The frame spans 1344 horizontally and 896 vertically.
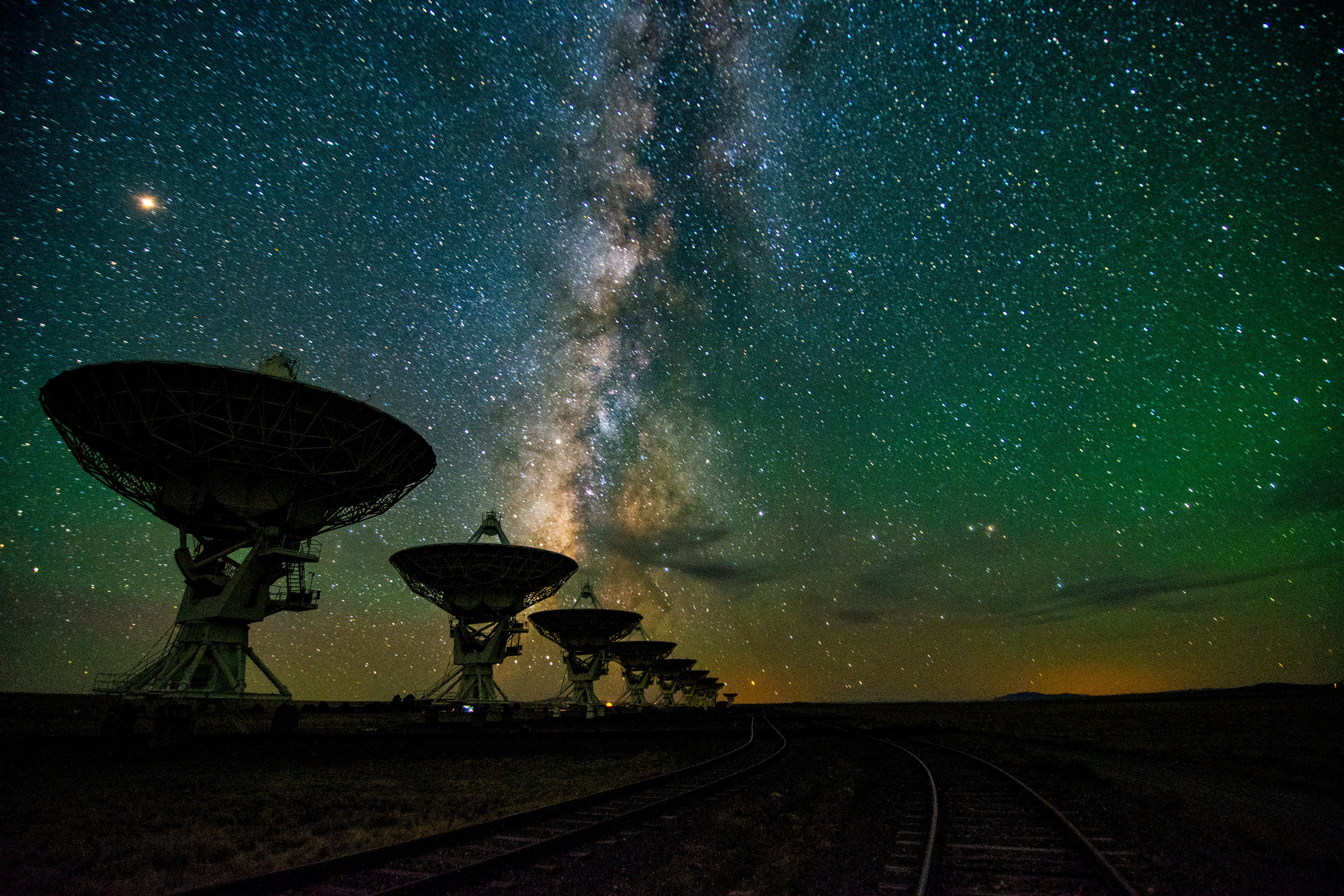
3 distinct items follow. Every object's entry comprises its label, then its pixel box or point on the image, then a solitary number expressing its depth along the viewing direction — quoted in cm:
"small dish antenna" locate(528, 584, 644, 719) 4819
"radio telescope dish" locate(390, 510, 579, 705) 3528
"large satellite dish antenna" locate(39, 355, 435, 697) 2055
